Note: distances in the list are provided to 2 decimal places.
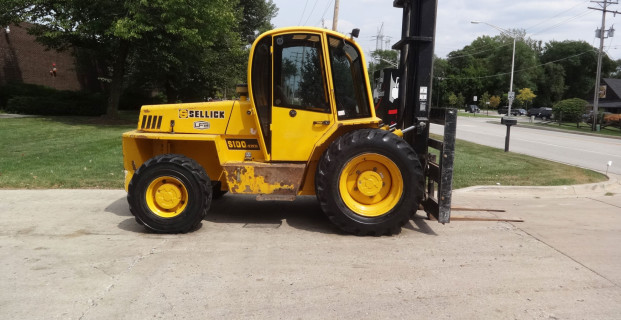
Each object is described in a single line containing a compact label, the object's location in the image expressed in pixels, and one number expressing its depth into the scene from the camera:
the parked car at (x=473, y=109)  72.75
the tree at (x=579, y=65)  94.62
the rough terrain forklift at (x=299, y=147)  5.45
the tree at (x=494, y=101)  85.68
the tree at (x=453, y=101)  80.84
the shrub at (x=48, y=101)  25.12
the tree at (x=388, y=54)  84.76
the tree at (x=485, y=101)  84.19
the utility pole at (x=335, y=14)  24.11
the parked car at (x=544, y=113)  61.50
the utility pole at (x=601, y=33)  35.09
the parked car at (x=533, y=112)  68.12
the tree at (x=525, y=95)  74.08
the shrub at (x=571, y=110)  38.75
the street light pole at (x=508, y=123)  12.75
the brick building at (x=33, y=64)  27.78
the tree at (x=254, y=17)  37.22
